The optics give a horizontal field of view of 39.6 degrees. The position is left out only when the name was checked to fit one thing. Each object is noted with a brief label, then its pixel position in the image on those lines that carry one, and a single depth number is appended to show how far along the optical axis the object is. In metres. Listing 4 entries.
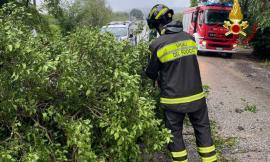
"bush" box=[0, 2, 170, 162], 3.06
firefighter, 3.93
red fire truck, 17.97
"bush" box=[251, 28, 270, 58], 18.27
